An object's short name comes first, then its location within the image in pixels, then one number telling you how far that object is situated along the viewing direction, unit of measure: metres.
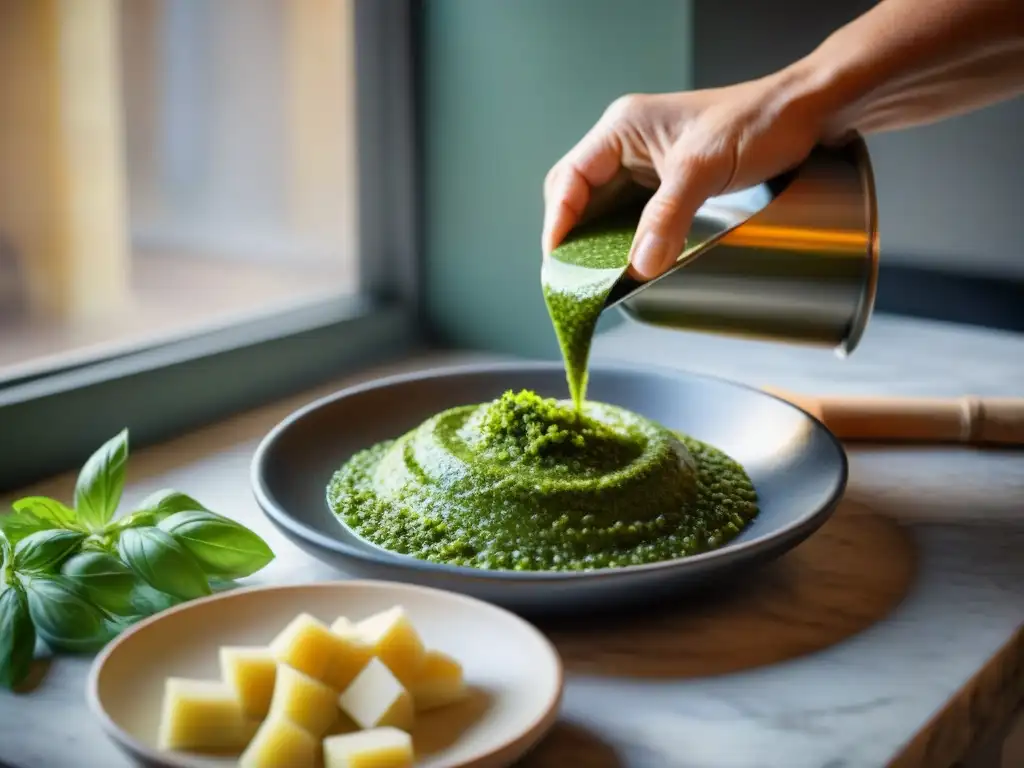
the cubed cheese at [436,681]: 0.77
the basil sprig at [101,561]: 0.87
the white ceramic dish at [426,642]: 0.72
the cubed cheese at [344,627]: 0.79
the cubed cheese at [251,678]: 0.74
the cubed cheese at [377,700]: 0.72
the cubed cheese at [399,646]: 0.76
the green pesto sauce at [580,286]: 1.09
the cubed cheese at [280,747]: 0.70
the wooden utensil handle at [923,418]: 1.41
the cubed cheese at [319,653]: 0.74
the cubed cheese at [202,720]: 0.72
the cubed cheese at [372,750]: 0.68
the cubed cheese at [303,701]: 0.72
